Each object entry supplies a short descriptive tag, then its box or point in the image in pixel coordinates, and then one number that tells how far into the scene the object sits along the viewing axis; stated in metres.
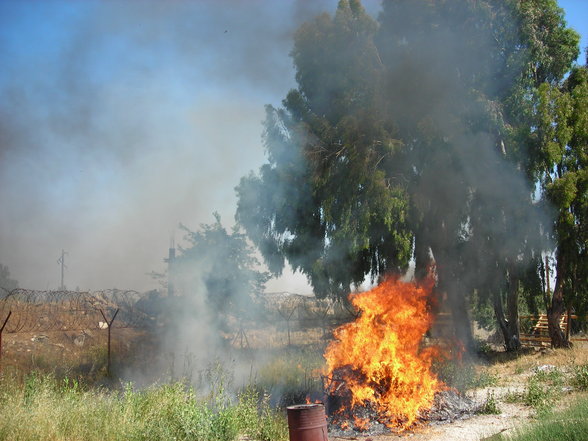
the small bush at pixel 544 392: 9.59
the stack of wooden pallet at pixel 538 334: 23.29
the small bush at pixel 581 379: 10.72
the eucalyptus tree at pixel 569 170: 17.55
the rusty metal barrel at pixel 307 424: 6.93
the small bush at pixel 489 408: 9.74
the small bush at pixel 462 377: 12.02
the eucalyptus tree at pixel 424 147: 17.48
